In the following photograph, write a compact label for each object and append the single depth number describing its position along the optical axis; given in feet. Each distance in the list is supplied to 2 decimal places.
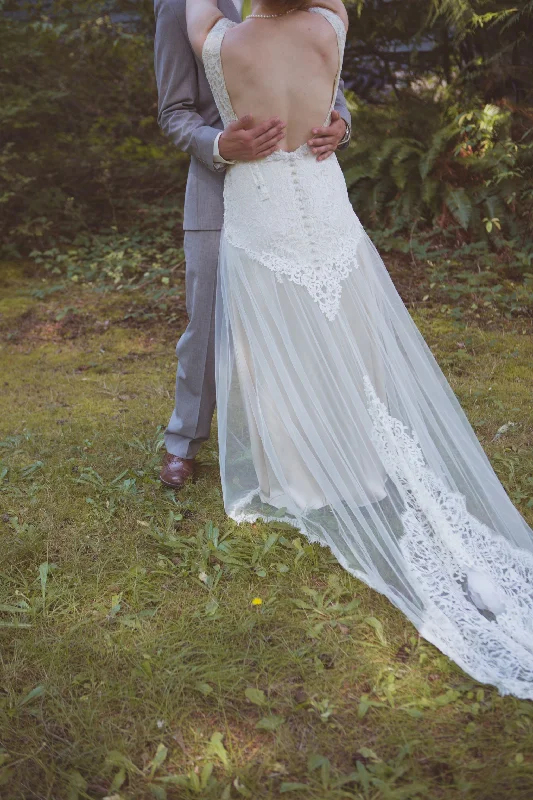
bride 7.57
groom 8.07
